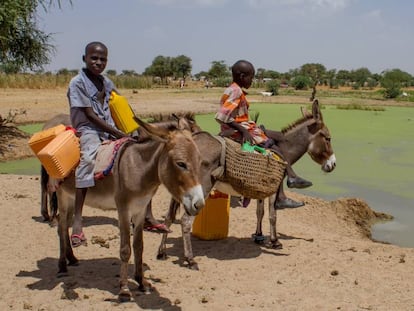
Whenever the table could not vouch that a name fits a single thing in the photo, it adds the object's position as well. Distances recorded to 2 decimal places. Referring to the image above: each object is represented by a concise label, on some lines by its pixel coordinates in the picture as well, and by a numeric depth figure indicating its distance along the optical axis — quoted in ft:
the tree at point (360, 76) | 279.71
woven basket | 19.47
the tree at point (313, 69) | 265.95
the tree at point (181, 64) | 272.92
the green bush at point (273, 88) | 162.25
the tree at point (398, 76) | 265.75
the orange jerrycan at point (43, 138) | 15.62
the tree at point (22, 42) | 45.16
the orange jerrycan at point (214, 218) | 21.75
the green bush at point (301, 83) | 211.00
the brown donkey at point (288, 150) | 19.38
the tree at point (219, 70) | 295.87
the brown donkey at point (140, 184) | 12.60
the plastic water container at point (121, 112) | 16.67
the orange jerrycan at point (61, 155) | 14.88
